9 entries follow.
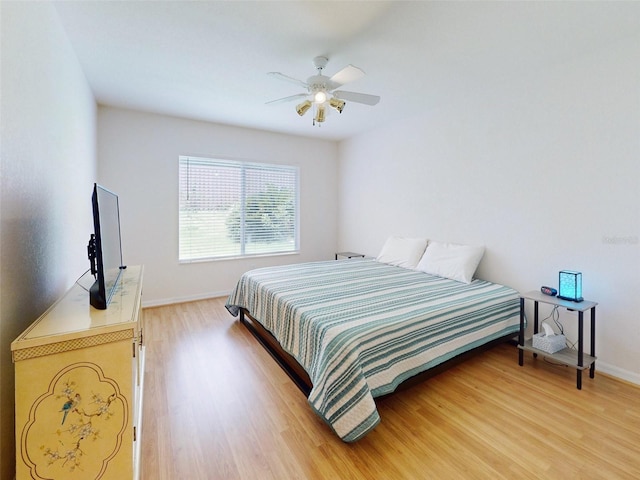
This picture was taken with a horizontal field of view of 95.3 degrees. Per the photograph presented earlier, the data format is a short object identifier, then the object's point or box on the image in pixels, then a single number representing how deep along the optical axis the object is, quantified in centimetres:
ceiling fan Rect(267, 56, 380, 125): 236
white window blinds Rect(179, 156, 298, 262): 411
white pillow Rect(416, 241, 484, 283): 303
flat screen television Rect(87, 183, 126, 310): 132
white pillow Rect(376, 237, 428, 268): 364
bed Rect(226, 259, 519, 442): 164
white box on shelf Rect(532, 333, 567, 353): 231
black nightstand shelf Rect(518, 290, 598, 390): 211
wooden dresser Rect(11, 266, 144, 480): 104
